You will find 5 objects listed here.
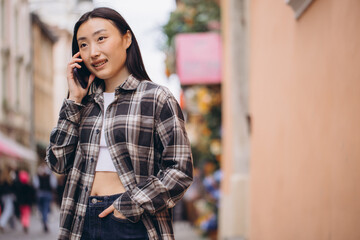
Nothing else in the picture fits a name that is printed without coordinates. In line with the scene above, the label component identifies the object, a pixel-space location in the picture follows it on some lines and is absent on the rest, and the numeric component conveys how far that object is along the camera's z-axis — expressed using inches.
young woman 105.7
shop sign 485.5
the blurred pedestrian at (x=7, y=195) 574.1
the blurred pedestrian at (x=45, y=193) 547.2
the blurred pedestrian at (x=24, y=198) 562.6
